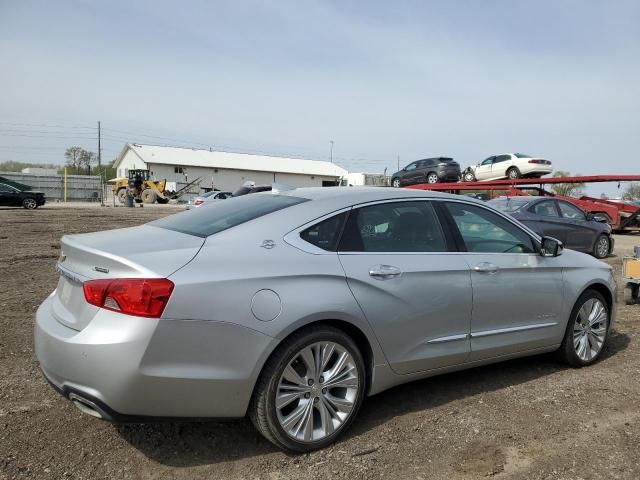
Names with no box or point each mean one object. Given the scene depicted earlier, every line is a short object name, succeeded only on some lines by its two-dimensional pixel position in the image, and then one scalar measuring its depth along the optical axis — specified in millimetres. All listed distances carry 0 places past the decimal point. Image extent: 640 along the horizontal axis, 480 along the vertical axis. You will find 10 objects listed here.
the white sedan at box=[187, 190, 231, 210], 26578
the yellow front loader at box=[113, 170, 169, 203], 41438
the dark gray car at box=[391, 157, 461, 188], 20531
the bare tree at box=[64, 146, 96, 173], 95750
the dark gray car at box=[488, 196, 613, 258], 12461
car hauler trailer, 19703
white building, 64312
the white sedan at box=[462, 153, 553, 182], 20859
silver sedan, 2752
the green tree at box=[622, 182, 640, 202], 59062
